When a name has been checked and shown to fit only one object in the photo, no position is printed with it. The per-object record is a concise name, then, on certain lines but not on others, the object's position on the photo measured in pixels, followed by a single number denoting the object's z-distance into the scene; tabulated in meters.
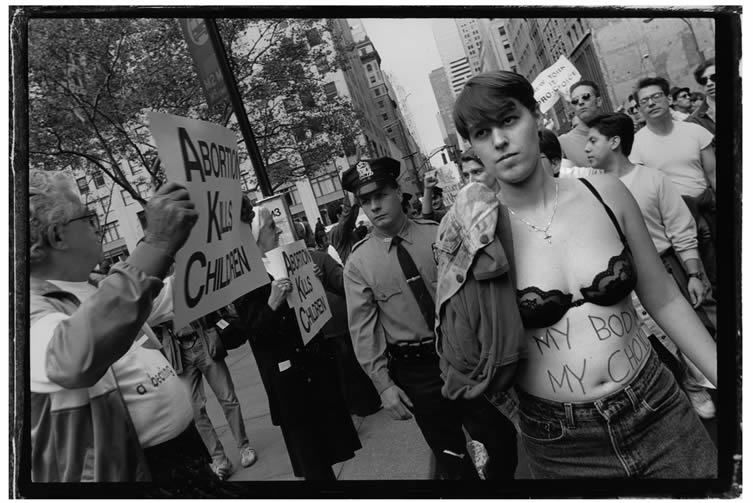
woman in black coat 3.28
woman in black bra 1.93
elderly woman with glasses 1.60
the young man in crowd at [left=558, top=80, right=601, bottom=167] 4.35
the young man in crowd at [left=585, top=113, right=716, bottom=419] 3.40
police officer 3.07
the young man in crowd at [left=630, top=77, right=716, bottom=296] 4.08
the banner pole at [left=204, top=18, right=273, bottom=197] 3.62
